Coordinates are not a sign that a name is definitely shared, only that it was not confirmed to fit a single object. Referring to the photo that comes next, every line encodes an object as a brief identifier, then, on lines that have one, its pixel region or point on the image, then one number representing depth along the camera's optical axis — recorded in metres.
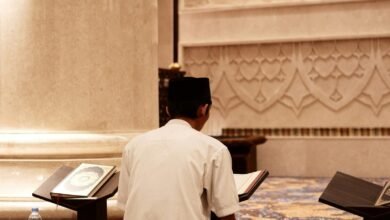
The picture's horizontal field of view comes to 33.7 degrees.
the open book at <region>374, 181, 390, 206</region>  3.32
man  2.81
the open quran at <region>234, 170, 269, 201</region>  3.27
